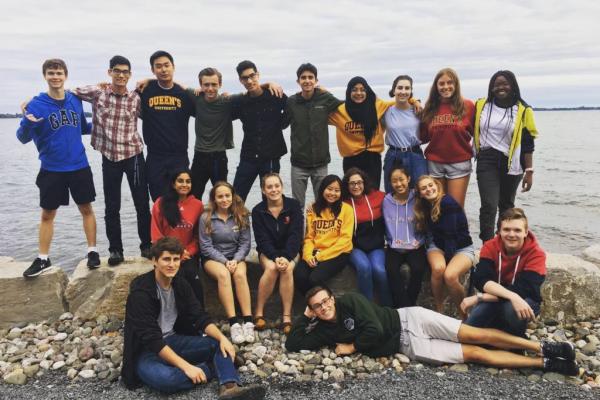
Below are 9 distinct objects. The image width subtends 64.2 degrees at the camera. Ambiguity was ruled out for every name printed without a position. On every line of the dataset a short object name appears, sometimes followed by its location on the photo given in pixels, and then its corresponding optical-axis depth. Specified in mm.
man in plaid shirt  6664
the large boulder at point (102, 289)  6770
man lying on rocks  5062
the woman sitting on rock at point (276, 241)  6148
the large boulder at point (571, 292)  6461
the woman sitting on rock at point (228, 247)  6020
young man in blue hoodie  6320
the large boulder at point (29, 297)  6684
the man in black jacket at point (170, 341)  4770
